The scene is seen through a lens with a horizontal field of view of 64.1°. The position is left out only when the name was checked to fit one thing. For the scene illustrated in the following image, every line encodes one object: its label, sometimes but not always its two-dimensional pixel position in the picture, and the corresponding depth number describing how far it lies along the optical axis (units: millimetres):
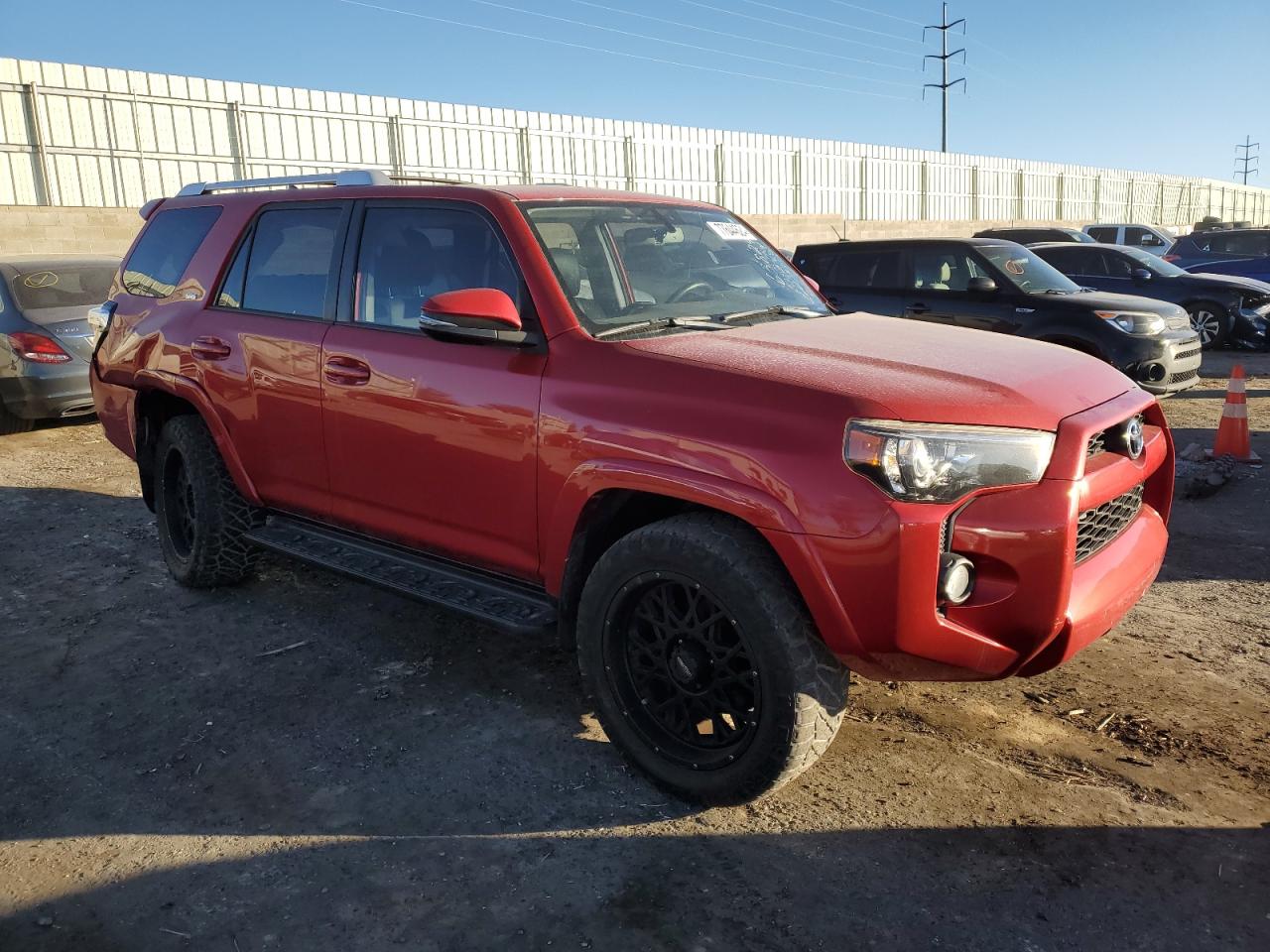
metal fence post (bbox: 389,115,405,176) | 19086
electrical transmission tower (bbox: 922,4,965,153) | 50406
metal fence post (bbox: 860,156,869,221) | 29594
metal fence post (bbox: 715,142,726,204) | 24578
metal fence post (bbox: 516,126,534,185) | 20922
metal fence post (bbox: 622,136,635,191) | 22656
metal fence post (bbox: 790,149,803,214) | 26922
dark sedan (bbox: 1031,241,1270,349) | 12742
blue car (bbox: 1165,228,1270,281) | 16656
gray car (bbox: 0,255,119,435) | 8914
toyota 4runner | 2707
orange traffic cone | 7363
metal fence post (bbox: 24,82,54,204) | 15250
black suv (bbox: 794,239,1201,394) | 9211
